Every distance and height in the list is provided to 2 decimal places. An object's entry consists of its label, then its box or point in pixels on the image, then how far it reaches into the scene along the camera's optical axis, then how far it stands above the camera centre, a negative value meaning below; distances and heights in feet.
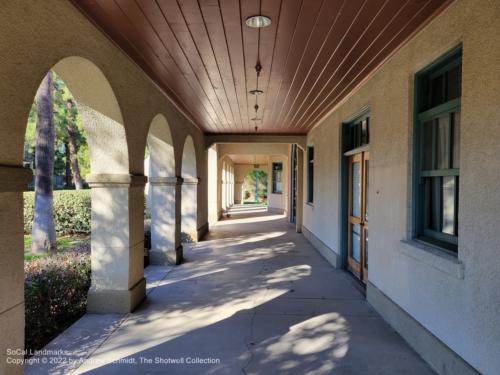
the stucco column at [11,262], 7.09 -1.58
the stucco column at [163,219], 22.74 -2.21
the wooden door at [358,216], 18.13 -1.74
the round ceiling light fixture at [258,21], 10.12 +4.53
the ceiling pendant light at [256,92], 18.49 +4.62
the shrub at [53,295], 11.91 -4.02
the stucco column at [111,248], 14.11 -2.48
